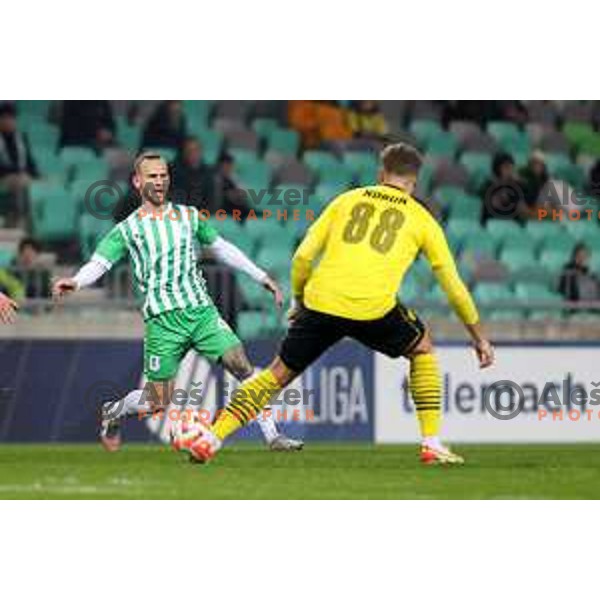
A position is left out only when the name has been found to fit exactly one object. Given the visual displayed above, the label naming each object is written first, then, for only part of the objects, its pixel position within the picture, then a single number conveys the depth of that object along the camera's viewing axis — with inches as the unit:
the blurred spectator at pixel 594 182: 1083.8
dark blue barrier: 805.2
